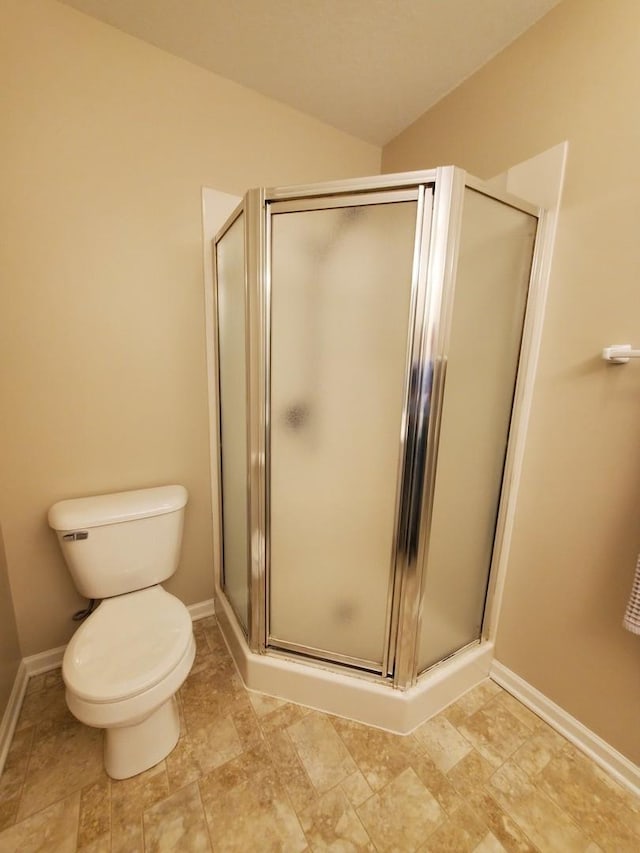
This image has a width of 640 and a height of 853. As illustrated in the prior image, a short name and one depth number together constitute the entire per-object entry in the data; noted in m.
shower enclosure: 1.06
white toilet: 0.99
